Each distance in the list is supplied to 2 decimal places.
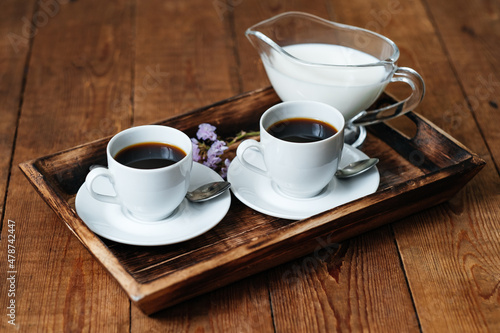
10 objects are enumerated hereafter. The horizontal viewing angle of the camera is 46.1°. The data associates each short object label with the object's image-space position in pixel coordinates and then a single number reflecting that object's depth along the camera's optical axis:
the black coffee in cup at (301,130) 1.01
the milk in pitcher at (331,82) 1.14
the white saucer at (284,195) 0.98
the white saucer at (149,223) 0.91
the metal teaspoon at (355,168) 1.05
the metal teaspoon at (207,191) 0.98
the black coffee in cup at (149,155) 0.95
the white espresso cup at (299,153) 0.94
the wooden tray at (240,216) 0.84
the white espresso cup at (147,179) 0.89
